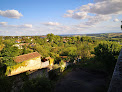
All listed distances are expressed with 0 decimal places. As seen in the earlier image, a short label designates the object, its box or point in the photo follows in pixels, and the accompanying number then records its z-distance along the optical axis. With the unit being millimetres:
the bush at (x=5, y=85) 6719
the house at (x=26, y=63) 15449
